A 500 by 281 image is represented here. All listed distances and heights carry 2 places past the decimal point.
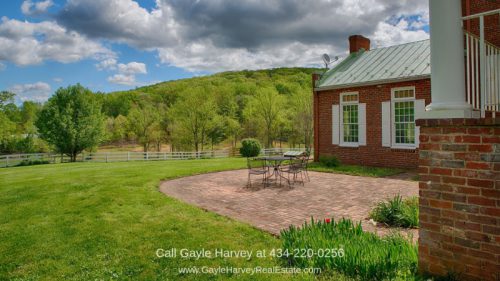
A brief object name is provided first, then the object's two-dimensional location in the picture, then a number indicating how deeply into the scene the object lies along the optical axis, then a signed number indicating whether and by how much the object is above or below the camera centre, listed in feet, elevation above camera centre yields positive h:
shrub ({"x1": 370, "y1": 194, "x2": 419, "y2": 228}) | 17.29 -4.36
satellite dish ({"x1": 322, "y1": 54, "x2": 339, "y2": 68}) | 53.98 +13.32
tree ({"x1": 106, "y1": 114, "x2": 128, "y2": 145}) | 145.89 +6.45
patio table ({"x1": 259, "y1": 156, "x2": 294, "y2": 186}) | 31.67 -2.09
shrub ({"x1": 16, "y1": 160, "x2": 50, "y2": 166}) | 87.48 -5.78
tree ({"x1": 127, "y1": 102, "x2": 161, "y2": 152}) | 137.80 +6.53
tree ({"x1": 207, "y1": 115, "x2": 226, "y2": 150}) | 127.20 +3.28
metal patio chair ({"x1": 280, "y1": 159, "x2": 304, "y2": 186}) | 30.52 -2.93
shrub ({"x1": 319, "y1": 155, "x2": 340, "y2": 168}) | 45.11 -3.44
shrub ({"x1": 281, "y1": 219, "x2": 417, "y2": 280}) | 10.91 -4.30
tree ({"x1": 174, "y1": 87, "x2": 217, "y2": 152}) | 125.18 +9.11
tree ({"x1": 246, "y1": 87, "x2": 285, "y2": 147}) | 125.39 +11.64
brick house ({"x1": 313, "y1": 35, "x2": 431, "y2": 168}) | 39.91 +4.28
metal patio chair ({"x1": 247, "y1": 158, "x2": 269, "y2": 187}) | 30.72 -4.26
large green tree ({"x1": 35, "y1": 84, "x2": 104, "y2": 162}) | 95.86 +6.02
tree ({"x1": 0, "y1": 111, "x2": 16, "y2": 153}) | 121.08 +3.76
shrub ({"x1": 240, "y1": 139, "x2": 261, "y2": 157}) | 82.23 -2.31
